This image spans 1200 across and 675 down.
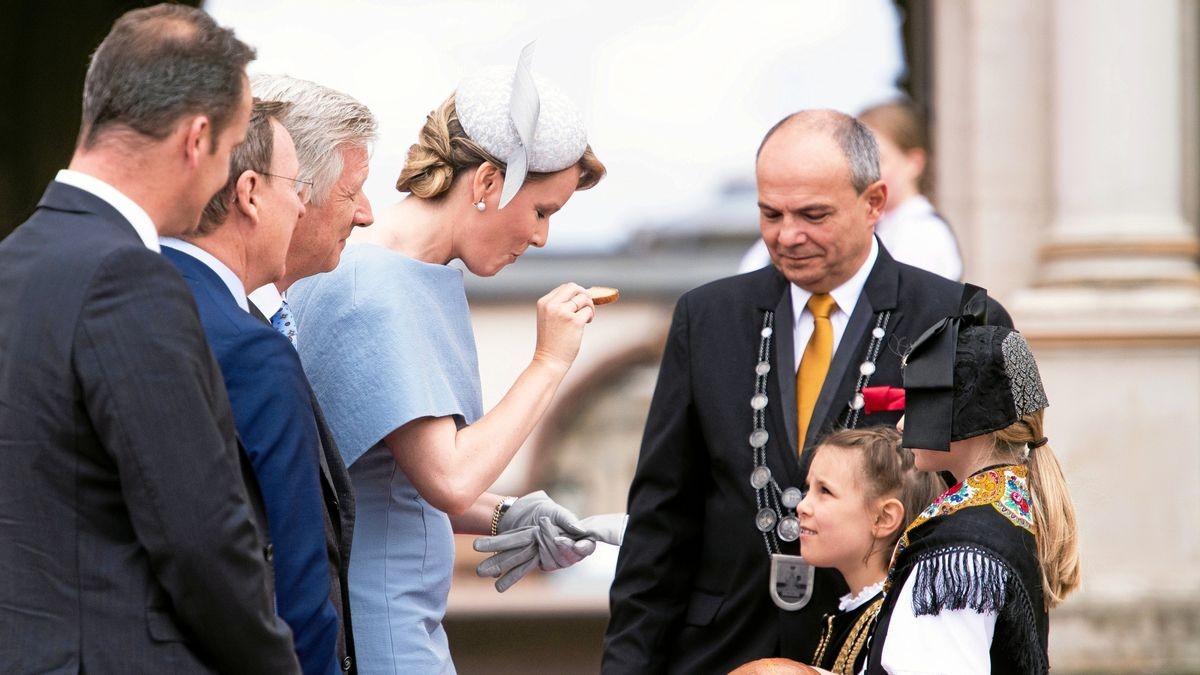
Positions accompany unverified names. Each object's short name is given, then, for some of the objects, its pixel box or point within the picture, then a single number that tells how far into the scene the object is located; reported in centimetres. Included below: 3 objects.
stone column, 1431
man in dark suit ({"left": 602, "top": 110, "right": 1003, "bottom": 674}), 641
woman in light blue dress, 554
